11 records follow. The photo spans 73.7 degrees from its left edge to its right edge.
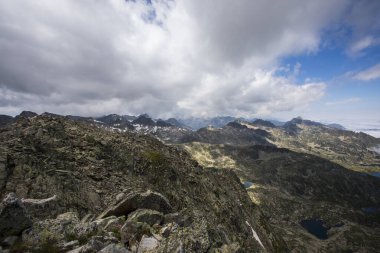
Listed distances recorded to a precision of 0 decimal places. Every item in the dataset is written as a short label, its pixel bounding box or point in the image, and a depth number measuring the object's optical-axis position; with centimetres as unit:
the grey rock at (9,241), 1775
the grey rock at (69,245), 1846
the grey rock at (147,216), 2766
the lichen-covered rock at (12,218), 1841
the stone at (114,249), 1819
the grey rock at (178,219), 2958
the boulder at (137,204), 3134
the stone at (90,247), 1795
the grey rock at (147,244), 2109
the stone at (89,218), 3148
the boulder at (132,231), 2253
